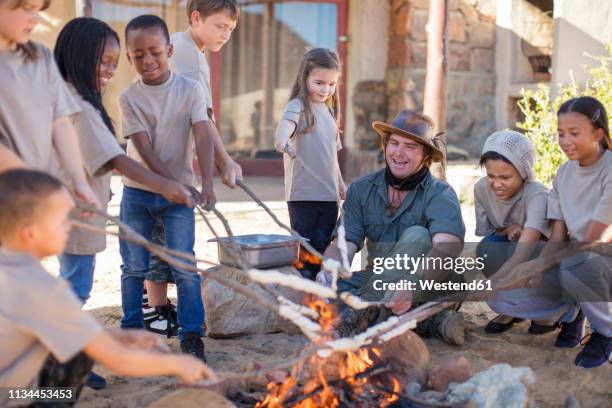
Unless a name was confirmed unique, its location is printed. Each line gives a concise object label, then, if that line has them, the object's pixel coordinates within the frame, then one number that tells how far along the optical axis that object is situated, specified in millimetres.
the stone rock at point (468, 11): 8656
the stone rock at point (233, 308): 3607
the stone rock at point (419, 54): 8560
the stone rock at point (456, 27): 8625
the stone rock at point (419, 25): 8531
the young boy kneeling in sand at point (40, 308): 1879
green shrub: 5965
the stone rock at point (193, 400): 2398
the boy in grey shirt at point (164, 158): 3166
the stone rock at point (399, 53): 8578
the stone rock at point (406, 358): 2824
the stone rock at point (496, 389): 2428
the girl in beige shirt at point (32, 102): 2363
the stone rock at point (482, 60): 8828
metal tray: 3609
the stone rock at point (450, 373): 2705
